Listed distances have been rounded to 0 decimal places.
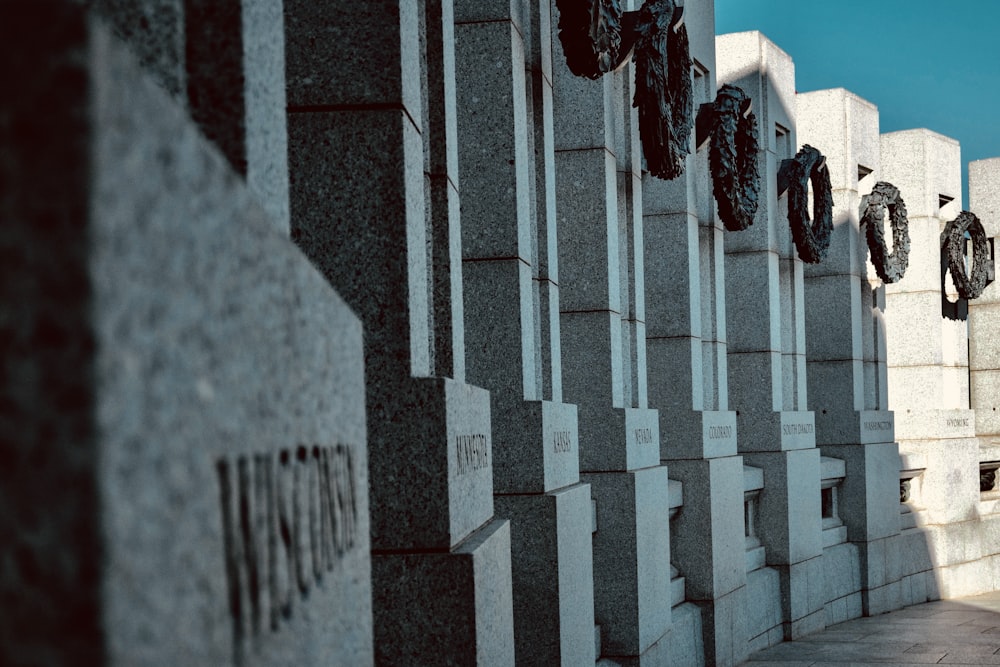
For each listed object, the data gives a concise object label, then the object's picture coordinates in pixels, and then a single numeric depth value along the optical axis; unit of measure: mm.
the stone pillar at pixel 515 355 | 7996
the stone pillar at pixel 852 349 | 21828
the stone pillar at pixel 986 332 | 30375
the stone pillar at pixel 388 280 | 4793
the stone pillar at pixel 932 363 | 24297
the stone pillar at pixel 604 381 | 11477
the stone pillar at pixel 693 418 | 14727
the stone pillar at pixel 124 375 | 968
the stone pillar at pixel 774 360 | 18531
